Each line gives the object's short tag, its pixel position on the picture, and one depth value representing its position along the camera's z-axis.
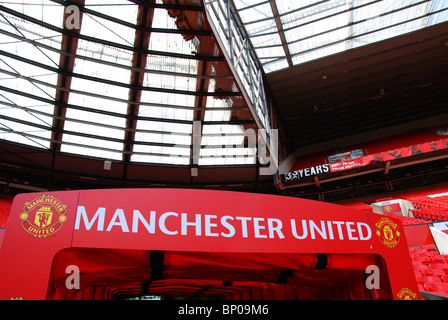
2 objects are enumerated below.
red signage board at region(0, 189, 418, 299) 2.78
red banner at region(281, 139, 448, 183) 21.14
